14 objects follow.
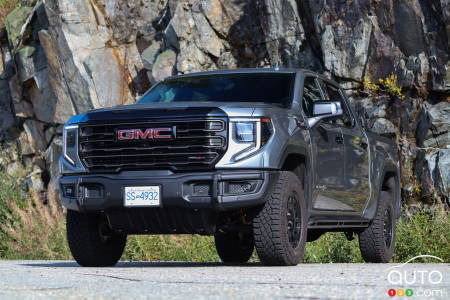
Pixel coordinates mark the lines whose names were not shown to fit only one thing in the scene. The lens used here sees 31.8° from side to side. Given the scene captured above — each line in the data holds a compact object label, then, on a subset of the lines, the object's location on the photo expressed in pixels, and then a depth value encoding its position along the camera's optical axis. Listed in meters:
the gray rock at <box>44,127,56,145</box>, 31.86
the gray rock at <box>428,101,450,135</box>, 20.55
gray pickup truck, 6.82
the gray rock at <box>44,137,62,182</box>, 30.52
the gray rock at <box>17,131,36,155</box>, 32.59
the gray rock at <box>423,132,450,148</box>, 20.33
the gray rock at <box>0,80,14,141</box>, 33.97
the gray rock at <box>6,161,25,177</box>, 32.41
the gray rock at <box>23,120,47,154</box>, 32.28
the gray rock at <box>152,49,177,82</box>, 26.70
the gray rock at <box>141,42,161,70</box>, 28.18
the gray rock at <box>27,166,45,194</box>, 31.47
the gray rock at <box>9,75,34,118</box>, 32.47
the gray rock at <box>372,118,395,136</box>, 21.44
